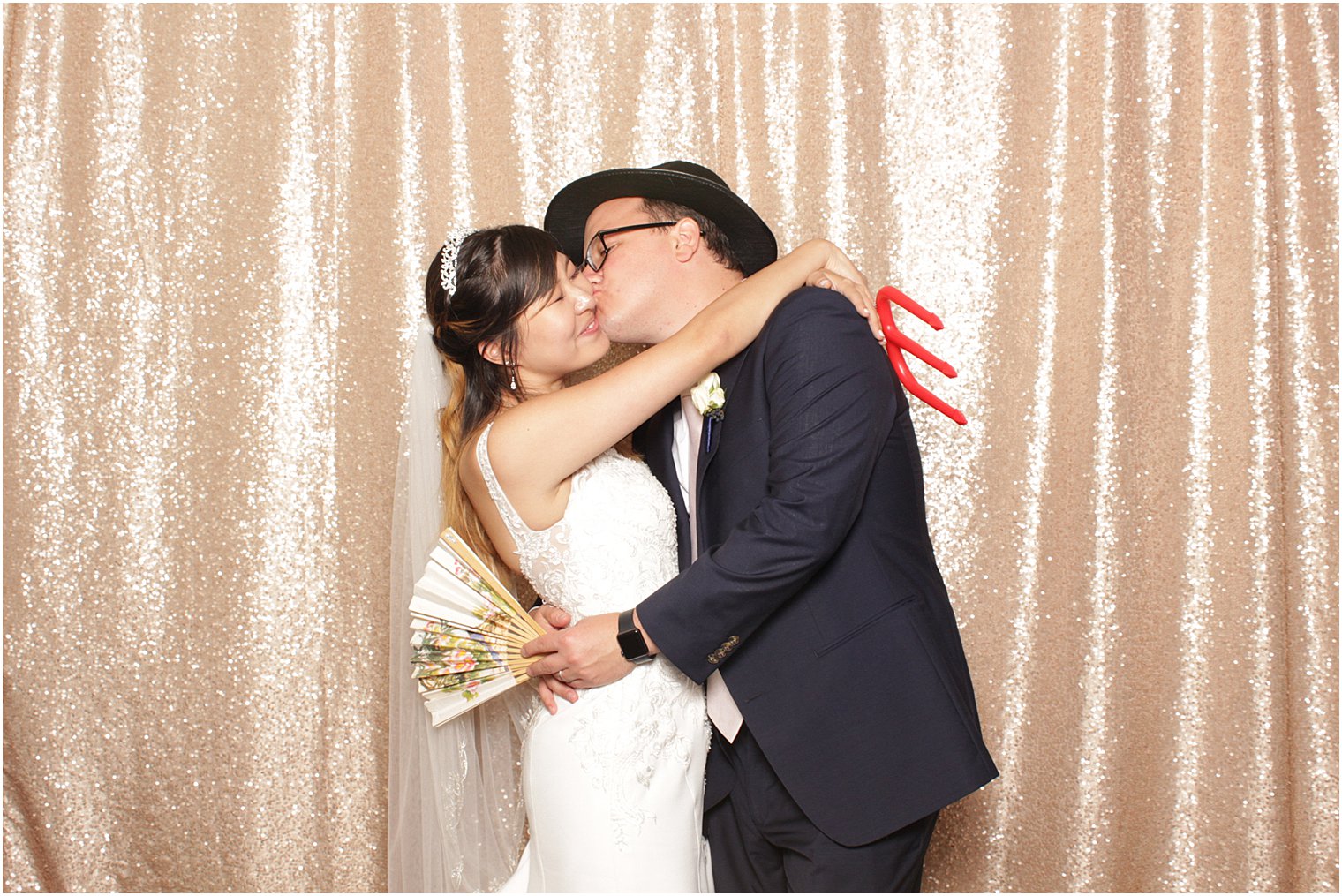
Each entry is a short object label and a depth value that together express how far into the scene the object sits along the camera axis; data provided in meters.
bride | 1.57
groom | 1.52
